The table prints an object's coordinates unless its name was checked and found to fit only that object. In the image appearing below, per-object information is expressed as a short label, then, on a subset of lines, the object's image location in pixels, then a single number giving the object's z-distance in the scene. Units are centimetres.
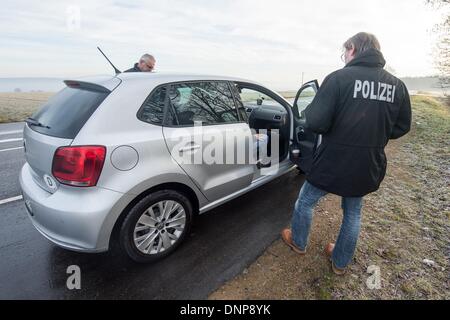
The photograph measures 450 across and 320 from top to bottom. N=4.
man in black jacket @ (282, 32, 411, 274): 181
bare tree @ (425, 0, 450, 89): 859
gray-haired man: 460
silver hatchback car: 193
